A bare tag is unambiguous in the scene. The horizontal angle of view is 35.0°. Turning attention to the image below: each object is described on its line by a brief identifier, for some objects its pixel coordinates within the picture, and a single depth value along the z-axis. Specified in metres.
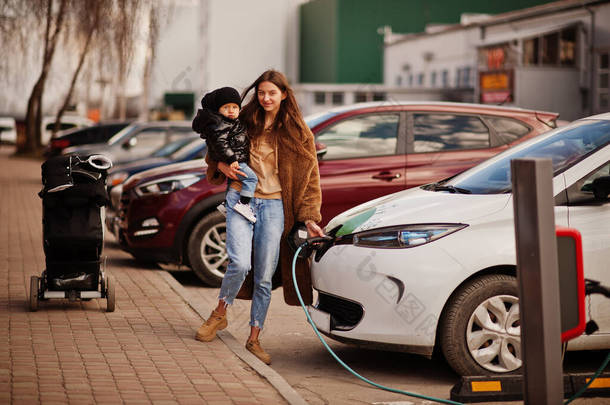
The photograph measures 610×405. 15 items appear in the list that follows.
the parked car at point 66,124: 52.29
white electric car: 5.91
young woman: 6.52
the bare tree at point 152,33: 19.48
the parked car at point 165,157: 13.14
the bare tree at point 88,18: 21.92
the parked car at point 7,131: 69.38
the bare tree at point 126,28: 19.65
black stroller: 7.64
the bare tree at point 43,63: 23.38
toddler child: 6.49
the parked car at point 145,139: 20.61
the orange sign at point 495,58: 38.81
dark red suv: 9.73
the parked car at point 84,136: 27.06
